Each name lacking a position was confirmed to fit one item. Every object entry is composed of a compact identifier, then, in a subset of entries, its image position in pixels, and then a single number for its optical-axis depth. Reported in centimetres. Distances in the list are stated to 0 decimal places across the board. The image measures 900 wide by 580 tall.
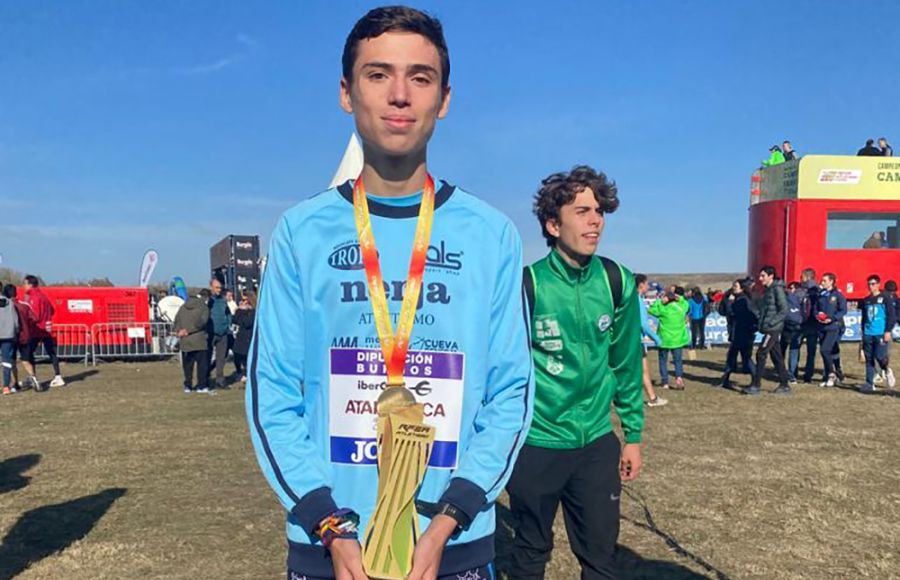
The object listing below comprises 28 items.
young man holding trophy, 167
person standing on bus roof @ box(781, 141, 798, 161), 2345
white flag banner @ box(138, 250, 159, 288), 2627
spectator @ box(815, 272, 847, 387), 1366
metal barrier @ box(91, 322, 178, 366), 1936
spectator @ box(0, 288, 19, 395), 1272
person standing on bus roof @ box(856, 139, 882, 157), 2234
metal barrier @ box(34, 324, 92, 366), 1908
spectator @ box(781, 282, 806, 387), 1407
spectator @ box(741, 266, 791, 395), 1242
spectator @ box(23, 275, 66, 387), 1417
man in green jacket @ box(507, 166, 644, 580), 335
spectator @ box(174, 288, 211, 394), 1259
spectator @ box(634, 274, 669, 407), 1084
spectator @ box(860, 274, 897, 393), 1238
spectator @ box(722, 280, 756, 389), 1384
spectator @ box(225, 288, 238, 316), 1933
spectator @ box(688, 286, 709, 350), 2065
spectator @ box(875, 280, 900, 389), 1252
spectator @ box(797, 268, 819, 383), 1414
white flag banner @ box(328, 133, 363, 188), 1225
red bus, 2150
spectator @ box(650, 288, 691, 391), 1324
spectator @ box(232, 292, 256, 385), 1386
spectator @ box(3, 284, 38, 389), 1309
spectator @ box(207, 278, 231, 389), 1391
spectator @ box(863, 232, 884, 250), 2219
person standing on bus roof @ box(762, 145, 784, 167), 2347
